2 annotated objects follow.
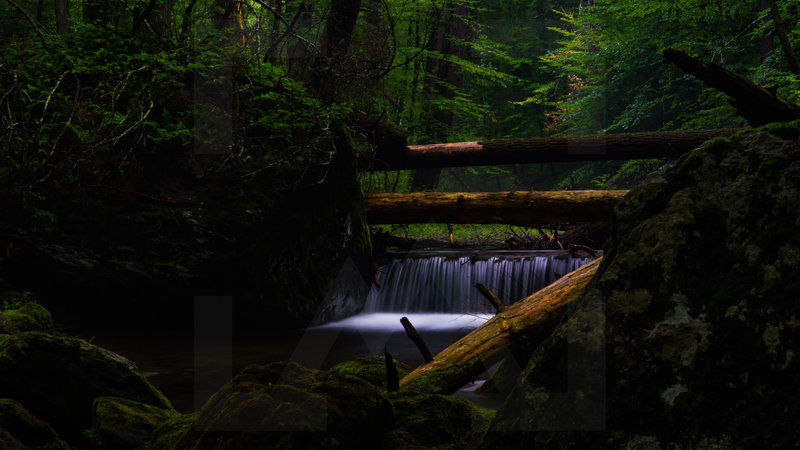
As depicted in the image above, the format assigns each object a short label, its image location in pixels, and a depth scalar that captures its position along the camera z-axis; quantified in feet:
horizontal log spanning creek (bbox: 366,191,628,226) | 34.71
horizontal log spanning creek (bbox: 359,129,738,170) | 37.27
